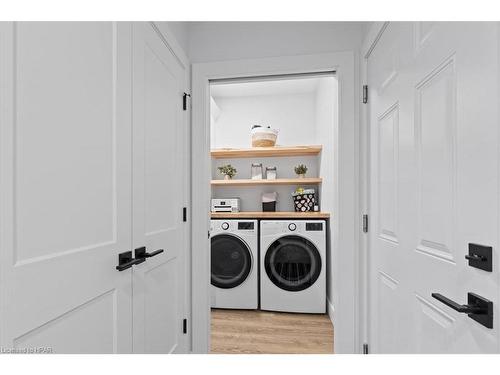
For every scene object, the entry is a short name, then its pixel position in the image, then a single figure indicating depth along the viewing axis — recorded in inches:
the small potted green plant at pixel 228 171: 144.9
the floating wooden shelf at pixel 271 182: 132.3
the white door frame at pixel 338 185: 67.4
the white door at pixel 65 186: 26.5
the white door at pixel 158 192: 49.8
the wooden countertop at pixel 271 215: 114.2
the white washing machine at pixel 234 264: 118.2
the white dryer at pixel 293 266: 112.9
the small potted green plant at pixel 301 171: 138.0
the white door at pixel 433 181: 28.8
